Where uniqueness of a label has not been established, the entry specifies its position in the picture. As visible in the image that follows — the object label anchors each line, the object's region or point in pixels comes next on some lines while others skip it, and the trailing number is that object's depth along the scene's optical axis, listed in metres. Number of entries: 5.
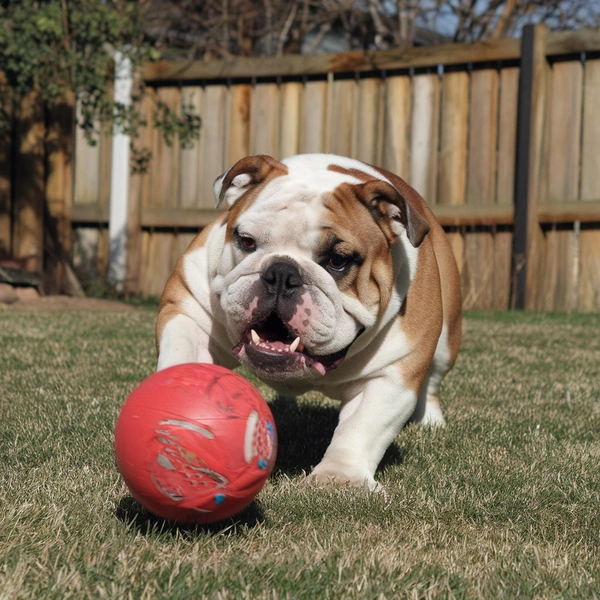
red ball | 2.60
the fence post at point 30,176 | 11.12
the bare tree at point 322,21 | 13.64
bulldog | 3.24
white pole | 10.87
